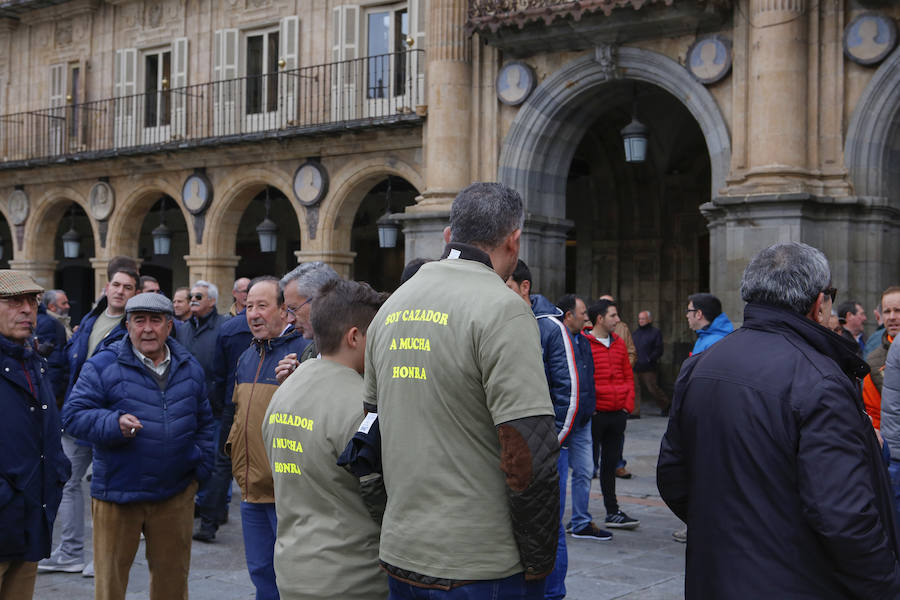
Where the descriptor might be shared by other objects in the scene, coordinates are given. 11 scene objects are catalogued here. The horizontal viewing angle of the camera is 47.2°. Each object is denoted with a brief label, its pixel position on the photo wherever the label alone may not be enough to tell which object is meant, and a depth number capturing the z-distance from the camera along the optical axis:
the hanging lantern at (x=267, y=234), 18.72
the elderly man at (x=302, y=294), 4.79
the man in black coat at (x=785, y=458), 2.83
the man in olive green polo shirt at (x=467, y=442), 2.87
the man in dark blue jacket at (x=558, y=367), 5.55
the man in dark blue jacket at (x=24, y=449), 4.22
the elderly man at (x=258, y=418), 4.57
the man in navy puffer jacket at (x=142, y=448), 4.89
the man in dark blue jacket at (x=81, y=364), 6.71
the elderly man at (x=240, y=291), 9.22
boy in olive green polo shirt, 3.31
